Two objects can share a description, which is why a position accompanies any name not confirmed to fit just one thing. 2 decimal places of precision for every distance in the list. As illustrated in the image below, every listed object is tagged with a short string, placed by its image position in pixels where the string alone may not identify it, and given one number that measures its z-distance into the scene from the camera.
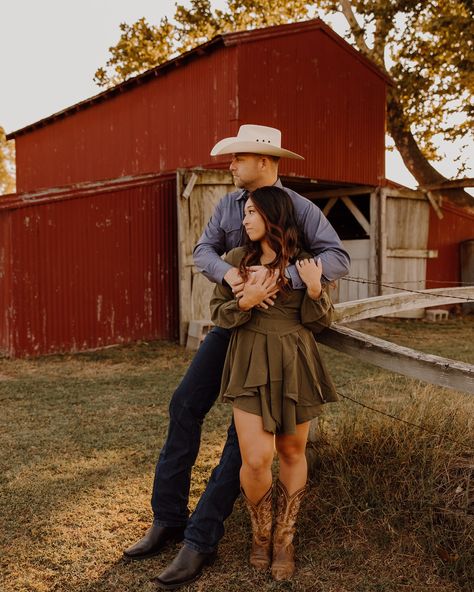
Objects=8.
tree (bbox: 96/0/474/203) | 16.83
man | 3.09
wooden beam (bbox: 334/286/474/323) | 3.88
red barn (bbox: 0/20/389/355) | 9.69
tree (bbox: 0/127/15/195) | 53.94
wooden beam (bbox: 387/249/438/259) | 14.74
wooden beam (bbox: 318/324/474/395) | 2.79
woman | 2.89
